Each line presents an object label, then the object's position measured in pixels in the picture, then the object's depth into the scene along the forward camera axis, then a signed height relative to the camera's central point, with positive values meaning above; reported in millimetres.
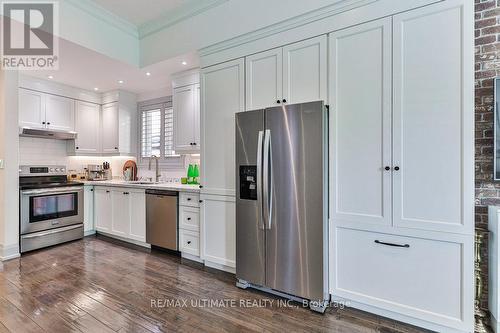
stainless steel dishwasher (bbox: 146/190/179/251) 3281 -704
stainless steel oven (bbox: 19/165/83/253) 3473 -610
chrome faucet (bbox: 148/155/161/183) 4410 -139
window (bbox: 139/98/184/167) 4341 +614
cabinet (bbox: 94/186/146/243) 3658 -707
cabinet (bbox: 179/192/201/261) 3085 -736
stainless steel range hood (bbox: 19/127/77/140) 3744 +518
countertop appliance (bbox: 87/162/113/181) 4700 -108
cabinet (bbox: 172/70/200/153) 3500 +774
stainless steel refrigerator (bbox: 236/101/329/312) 2062 -303
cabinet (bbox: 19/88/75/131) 3795 +885
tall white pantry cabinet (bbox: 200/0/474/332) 1716 +164
